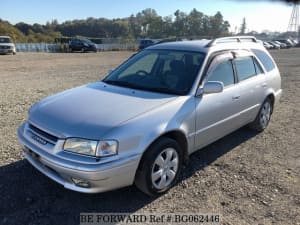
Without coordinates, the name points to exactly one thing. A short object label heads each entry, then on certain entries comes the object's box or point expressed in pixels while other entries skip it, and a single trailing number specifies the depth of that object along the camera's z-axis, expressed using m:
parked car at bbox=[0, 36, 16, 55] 27.12
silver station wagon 2.96
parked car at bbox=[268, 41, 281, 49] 54.94
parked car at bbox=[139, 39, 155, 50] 39.93
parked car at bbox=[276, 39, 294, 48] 63.26
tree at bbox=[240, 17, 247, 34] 152.25
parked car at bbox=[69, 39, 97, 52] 35.28
